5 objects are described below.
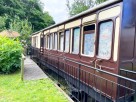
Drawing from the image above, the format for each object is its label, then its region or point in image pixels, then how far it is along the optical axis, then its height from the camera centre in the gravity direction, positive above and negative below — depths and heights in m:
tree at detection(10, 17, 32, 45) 14.05 +2.69
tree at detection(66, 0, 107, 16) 15.25 +6.72
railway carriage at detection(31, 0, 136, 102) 2.30 +0.00
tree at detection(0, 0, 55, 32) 18.73 +7.56
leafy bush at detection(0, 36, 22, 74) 4.98 -0.49
